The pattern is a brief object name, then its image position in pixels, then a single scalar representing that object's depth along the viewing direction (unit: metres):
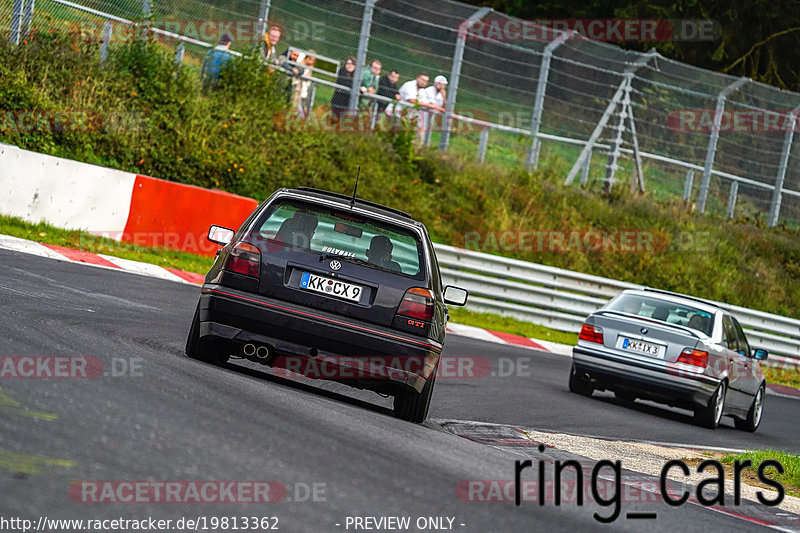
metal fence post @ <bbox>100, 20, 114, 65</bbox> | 19.53
